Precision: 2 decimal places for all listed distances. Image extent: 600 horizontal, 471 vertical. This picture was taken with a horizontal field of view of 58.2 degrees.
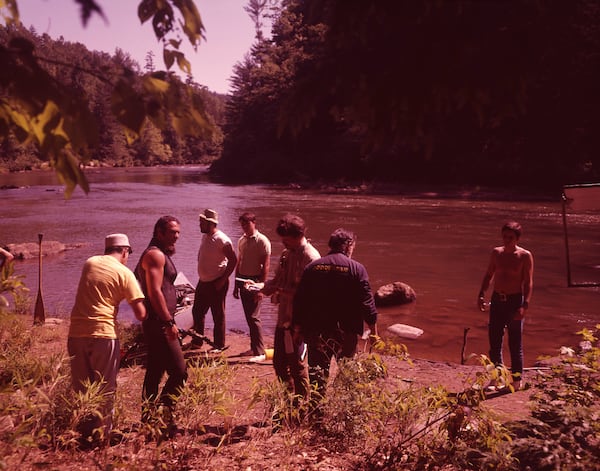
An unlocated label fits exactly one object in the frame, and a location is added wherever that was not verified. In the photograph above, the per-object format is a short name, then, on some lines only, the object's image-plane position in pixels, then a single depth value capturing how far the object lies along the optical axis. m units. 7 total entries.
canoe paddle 7.98
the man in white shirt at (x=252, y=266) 6.50
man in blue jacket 4.21
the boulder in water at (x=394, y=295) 10.39
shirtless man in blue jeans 5.51
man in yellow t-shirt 3.89
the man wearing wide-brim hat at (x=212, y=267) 6.46
